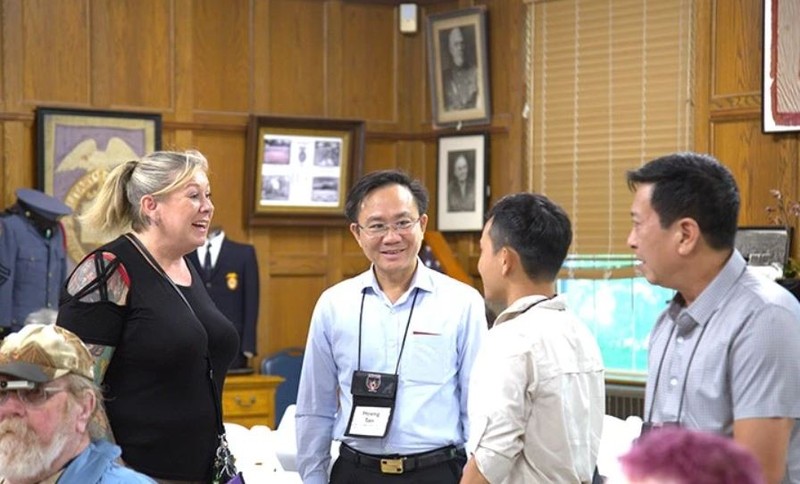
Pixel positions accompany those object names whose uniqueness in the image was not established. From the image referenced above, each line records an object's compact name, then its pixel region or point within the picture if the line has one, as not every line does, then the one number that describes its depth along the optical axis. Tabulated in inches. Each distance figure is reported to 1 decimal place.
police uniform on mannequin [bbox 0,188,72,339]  299.1
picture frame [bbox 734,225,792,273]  272.1
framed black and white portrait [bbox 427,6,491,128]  346.0
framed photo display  346.9
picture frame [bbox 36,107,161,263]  318.7
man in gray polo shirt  90.4
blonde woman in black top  132.2
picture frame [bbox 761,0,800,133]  278.2
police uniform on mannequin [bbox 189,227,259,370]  327.9
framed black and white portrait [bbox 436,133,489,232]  346.9
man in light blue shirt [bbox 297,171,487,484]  142.0
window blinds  307.9
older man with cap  110.9
